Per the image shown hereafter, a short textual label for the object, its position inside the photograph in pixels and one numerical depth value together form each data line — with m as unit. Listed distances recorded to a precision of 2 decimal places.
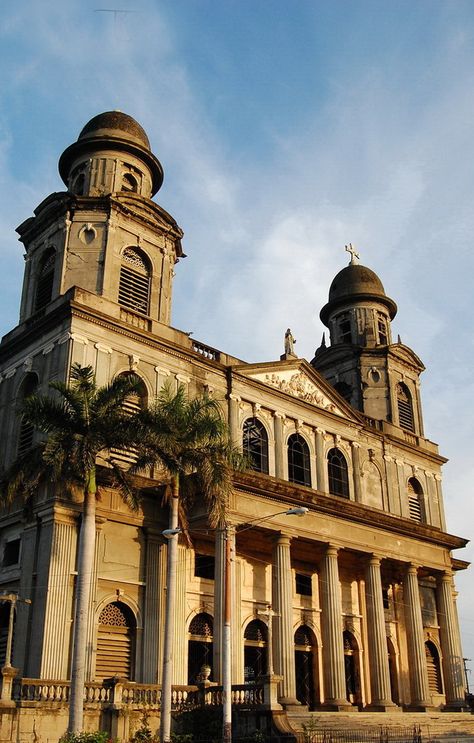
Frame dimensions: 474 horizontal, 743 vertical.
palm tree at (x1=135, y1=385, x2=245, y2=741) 24.45
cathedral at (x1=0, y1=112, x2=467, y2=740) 27.23
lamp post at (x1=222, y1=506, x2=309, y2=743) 20.94
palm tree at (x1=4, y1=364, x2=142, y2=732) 22.75
